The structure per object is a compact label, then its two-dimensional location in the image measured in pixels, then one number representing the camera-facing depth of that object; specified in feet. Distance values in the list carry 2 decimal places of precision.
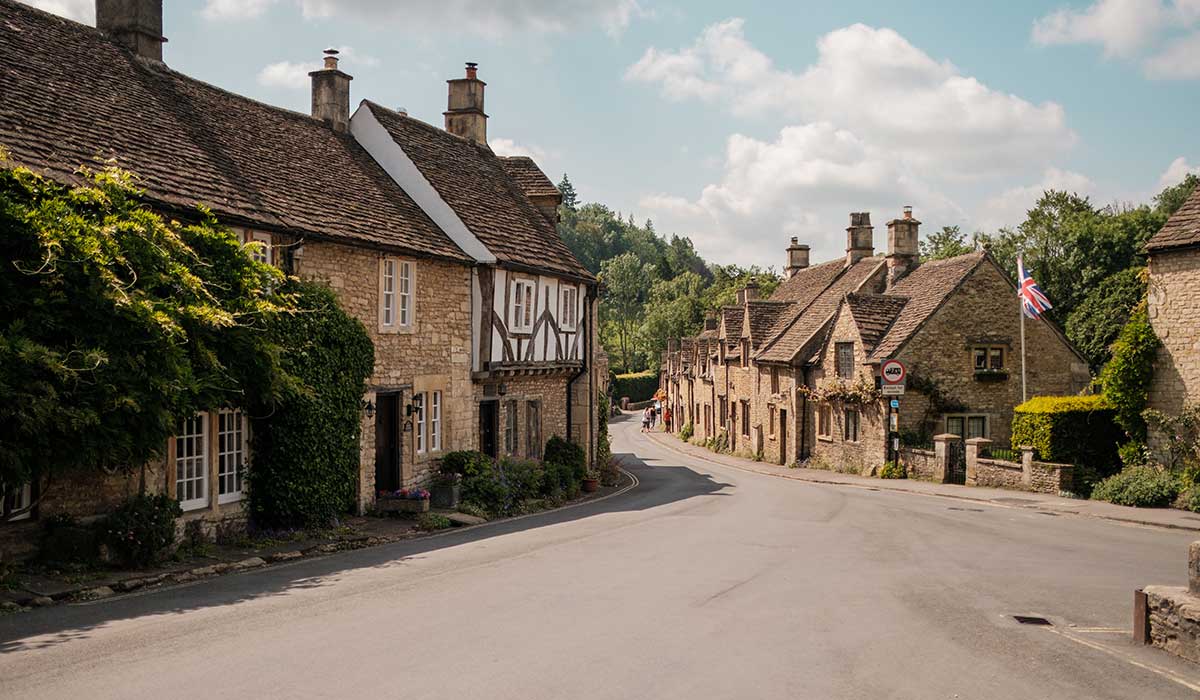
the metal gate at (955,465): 99.81
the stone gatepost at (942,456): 100.12
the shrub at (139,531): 43.55
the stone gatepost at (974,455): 96.55
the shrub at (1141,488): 76.89
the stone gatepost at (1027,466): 89.51
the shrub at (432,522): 63.62
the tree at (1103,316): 162.91
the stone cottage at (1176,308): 79.15
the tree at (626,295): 426.10
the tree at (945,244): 260.62
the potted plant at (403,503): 66.59
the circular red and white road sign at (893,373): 104.58
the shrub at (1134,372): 82.84
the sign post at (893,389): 104.78
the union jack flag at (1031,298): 99.04
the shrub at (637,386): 310.45
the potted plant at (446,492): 71.10
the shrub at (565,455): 92.02
